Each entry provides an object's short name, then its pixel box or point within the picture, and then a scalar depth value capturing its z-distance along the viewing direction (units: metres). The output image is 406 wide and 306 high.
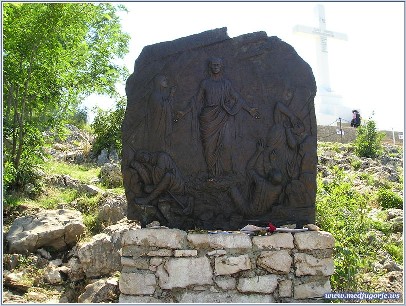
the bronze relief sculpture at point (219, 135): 5.63
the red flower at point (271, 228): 5.37
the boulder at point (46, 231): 7.25
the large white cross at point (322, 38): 25.33
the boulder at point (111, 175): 10.90
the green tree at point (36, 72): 9.43
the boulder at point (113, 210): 8.38
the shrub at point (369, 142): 14.02
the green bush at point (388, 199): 9.15
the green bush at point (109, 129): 14.28
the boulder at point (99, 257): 6.70
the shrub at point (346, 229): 5.66
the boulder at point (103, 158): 13.88
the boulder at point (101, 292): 5.85
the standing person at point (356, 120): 19.37
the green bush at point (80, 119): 18.95
